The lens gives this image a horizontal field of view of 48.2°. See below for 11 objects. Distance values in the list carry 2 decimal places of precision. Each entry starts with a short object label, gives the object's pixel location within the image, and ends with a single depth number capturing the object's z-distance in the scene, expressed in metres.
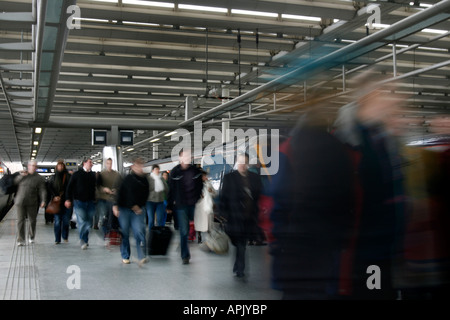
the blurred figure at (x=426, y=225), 3.44
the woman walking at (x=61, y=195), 10.41
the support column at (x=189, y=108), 17.89
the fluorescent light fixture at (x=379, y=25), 10.65
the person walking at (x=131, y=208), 7.67
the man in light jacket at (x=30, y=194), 10.28
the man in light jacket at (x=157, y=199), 11.27
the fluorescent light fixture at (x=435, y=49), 13.19
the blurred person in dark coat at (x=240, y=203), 6.58
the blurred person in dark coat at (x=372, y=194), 2.69
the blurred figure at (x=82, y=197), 9.90
